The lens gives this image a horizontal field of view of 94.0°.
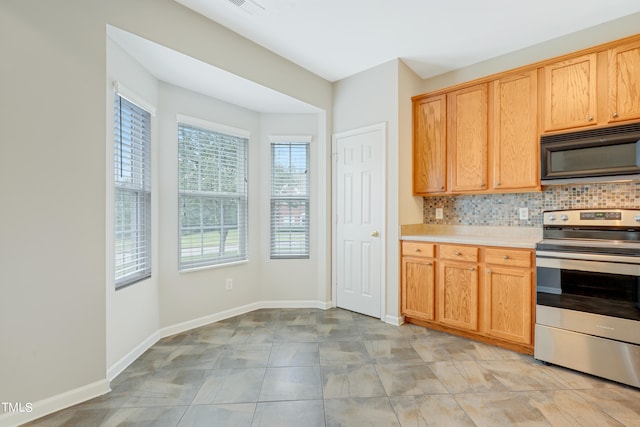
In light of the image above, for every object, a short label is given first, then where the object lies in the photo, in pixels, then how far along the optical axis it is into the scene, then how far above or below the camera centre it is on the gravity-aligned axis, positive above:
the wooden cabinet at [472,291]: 2.47 -0.71
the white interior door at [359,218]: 3.34 -0.04
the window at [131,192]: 2.34 +0.19
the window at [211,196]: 3.08 +0.20
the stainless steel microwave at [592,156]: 2.27 +0.48
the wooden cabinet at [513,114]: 2.31 +0.90
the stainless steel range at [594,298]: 2.04 -0.62
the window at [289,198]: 3.79 +0.21
